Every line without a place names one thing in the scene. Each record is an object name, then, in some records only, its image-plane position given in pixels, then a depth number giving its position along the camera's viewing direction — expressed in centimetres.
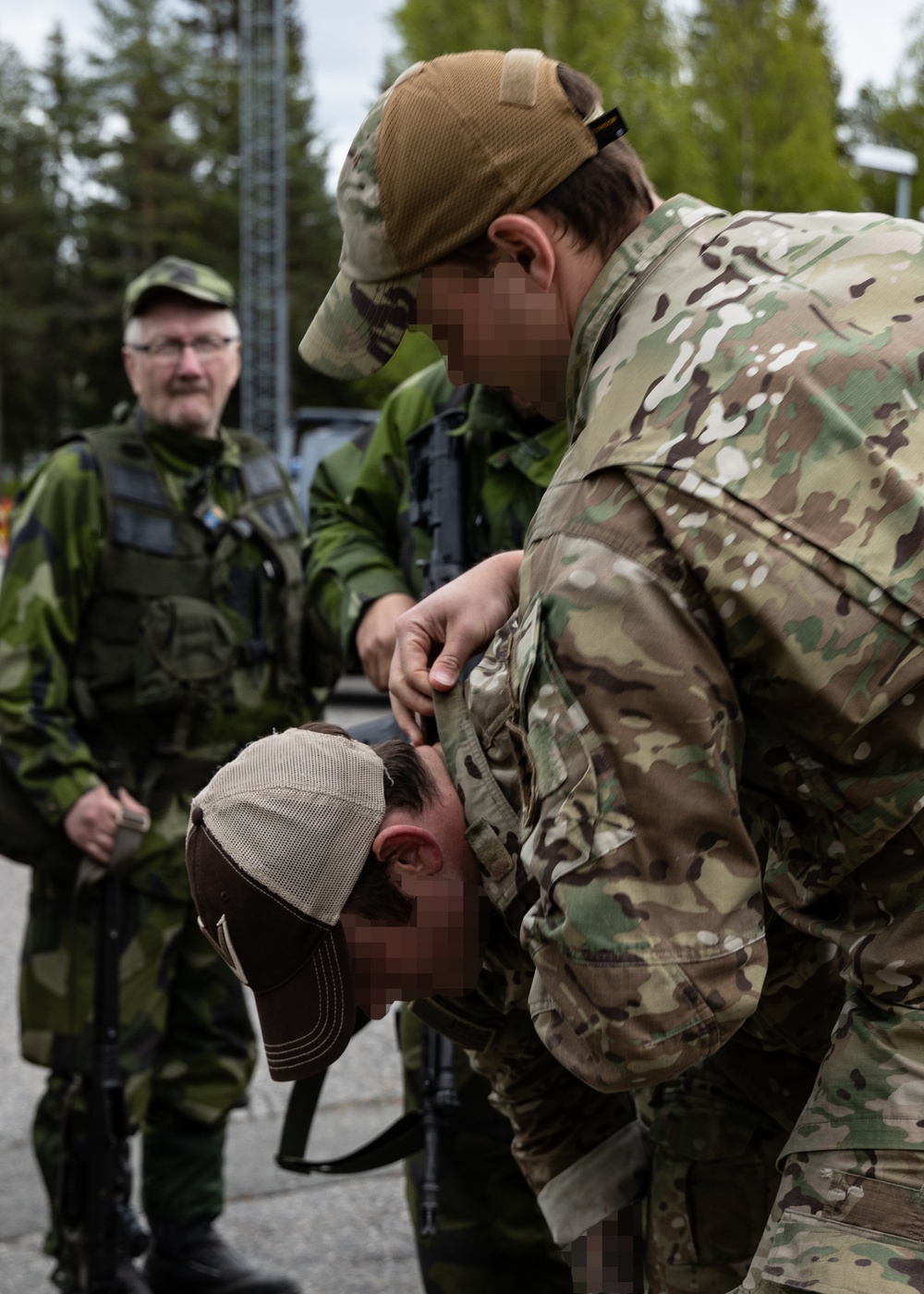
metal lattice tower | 2795
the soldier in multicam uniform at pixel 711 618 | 121
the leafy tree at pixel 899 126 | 2480
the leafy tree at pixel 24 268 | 4366
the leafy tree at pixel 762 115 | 1894
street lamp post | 1094
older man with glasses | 325
